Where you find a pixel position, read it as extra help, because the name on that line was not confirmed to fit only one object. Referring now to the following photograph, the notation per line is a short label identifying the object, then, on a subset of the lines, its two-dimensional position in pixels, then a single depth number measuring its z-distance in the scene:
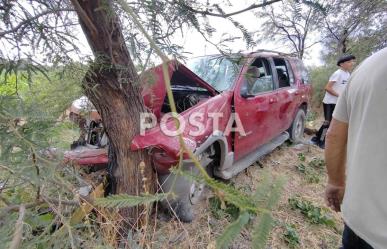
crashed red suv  2.67
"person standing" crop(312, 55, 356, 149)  5.53
